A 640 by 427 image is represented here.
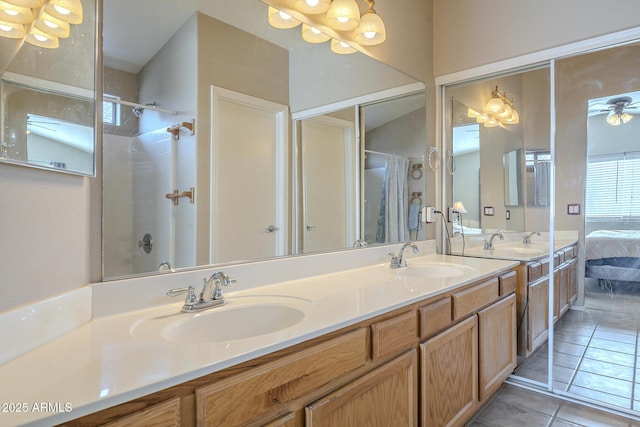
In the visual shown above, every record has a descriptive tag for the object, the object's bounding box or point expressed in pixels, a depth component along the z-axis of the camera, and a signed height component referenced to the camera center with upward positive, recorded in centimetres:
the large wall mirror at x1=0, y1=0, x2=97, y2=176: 76 +31
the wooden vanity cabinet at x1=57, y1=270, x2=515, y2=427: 71 -48
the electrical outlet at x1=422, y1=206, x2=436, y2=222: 249 +0
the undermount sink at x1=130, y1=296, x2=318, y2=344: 98 -33
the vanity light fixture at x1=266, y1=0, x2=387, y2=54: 158 +99
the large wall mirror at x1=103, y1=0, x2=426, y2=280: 112 +31
